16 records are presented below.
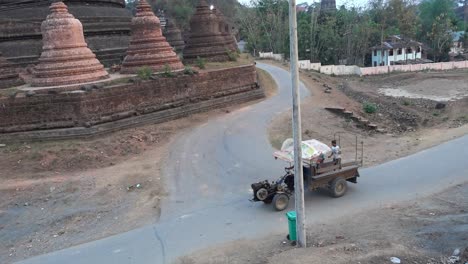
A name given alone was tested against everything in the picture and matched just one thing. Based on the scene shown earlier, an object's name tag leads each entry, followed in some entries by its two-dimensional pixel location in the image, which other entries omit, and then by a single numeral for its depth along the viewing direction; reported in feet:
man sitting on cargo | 35.70
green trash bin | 27.75
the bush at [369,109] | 75.92
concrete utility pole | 25.55
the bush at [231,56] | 88.17
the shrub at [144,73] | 60.84
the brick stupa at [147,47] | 67.00
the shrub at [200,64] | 73.92
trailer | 33.53
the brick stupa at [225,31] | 114.42
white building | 167.73
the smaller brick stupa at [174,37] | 112.78
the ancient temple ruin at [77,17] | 72.49
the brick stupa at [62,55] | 56.80
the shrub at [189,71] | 66.77
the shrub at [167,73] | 64.06
